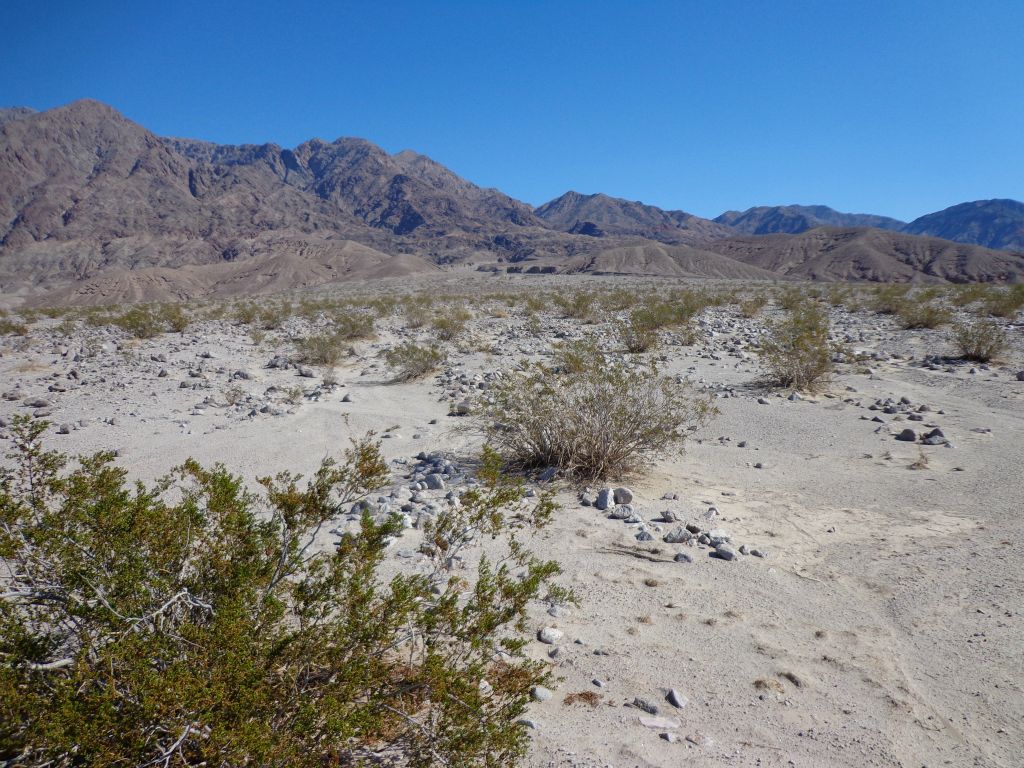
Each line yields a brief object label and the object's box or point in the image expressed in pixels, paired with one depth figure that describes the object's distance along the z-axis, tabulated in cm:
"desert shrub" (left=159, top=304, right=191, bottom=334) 1695
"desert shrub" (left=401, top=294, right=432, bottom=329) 1772
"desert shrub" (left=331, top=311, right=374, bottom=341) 1477
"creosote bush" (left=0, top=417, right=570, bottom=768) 154
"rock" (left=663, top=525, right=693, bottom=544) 428
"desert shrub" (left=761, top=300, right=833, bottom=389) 895
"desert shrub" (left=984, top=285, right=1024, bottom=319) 1706
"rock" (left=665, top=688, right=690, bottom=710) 266
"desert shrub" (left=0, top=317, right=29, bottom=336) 1537
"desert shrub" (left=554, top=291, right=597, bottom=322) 1985
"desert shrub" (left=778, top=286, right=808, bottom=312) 2125
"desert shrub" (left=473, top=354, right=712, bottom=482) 546
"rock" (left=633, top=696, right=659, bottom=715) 263
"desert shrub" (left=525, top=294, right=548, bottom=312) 2159
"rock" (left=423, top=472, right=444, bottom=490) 538
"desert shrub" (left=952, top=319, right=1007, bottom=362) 1070
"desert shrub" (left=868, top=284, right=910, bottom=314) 1896
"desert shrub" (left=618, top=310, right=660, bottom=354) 1218
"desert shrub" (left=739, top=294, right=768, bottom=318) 2009
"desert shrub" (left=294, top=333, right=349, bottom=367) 1179
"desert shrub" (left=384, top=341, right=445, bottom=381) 1047
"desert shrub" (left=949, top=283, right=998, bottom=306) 2041
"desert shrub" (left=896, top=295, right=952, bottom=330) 1514
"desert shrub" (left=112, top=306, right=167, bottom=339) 1571
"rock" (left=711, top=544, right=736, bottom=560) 404
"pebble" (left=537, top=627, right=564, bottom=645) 317
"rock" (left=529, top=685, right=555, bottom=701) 271
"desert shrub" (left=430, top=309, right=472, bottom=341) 1500
